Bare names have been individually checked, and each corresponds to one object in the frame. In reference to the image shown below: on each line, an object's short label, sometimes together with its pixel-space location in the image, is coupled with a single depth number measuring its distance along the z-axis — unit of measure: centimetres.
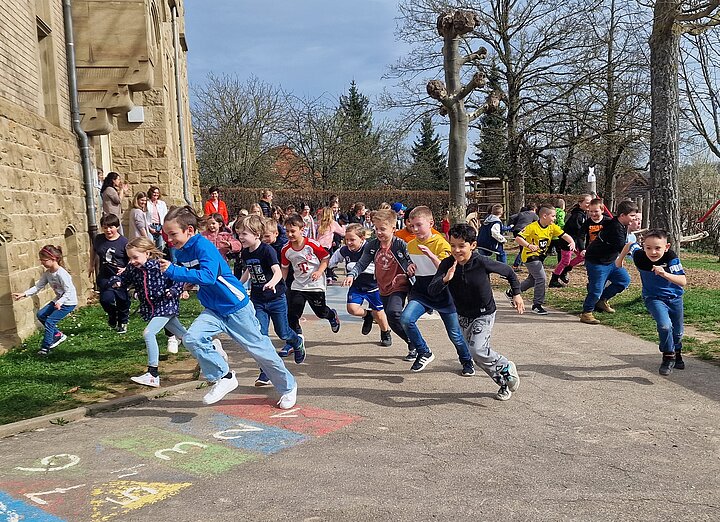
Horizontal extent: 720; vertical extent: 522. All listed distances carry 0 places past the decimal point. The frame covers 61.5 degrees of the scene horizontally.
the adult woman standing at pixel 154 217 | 1293
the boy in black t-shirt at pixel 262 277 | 640
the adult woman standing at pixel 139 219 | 1204
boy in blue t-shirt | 634
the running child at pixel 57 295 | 753
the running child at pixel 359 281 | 757
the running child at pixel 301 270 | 754
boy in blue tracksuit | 516
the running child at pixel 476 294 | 557
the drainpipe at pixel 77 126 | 1170
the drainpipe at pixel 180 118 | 2013
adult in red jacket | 1566
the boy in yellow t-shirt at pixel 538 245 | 1022
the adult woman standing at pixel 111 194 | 1172
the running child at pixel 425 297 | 645
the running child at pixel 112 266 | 869
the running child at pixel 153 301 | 621
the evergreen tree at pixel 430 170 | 4309
